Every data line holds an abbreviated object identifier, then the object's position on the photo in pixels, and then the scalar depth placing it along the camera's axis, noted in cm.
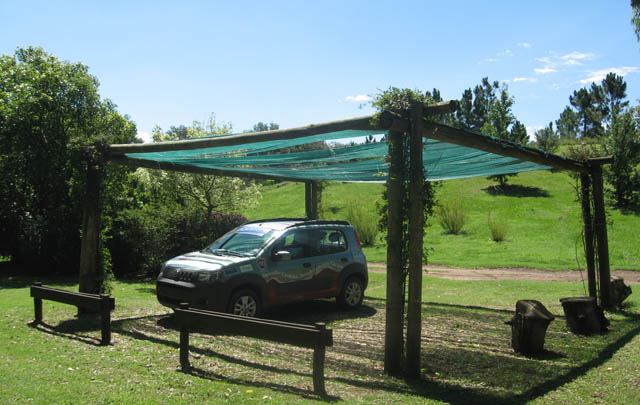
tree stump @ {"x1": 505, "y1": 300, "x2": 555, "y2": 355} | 661
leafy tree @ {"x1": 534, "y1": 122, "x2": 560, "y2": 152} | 3334
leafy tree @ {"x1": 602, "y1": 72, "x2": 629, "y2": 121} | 5628
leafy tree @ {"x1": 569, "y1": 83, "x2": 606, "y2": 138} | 5866
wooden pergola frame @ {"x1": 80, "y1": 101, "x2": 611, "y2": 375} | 565
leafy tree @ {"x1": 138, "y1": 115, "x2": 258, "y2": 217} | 1518
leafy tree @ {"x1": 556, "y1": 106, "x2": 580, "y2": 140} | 6338
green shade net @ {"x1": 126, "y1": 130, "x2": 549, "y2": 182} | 798
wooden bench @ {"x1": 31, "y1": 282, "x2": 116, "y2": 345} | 705
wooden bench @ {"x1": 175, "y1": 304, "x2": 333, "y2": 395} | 505
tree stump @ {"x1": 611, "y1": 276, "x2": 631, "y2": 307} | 993
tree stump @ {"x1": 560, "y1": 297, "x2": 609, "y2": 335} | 793
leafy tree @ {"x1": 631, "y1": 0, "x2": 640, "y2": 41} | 1543
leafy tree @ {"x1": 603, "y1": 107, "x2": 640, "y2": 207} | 2519
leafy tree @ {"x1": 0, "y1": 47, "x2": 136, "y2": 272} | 1580
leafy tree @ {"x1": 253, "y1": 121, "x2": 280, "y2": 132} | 8855
